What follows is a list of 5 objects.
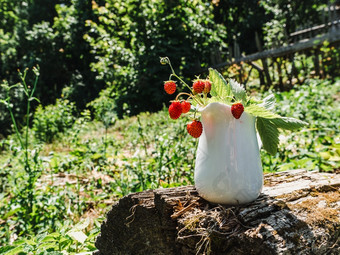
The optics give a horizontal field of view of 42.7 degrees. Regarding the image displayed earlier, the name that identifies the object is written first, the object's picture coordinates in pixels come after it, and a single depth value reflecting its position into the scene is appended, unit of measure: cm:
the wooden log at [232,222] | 39
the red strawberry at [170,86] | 46
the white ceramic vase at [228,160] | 44
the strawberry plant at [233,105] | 44
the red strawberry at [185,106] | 45
